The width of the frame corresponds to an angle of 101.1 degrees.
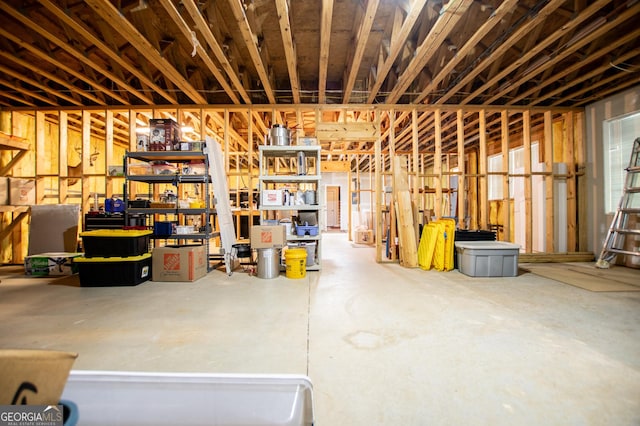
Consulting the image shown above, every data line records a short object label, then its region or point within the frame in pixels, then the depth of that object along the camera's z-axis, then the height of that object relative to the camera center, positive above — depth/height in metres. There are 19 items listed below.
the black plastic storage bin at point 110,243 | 3.56 -0.37
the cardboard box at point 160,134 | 4.47 +1.39
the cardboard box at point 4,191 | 4.73 +0.47
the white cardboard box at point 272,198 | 4.52 +0.29
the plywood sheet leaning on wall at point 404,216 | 4.83 -0.04
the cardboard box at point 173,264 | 3.83 -0.71
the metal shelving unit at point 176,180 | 4.32 +0.60
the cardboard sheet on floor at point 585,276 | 3.42 -0.96
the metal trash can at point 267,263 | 4.06 -0.74
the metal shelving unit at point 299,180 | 4.50 +0.61
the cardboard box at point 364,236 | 8.16 -0.68
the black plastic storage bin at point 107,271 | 3.56 -0.75
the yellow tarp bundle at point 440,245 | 4.41 -0.54
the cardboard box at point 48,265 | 4.15 -0.76
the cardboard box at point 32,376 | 0.48 -0.30
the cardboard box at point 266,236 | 4.06 -0.33
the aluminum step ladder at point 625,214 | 4.45 -0.03
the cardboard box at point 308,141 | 4.73 +1.32
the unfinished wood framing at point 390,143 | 5.30 +1.51
